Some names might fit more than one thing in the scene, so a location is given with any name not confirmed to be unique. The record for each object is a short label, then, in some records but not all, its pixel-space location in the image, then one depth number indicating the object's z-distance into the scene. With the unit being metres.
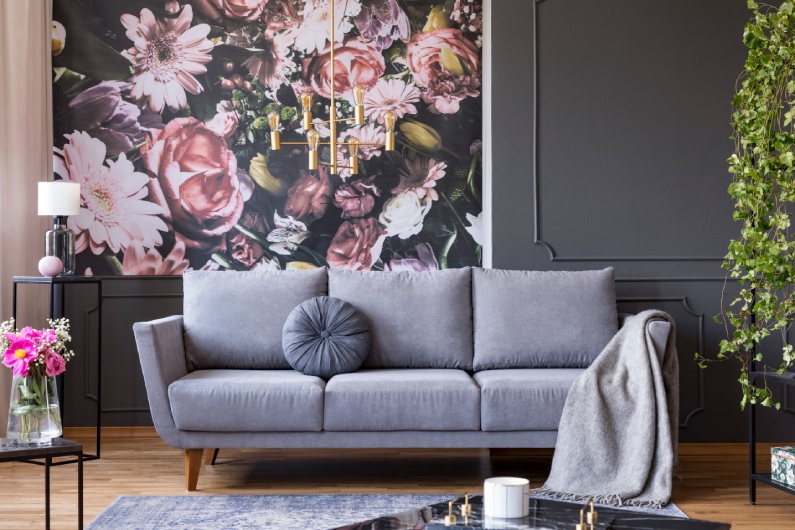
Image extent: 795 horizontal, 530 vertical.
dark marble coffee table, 1.97
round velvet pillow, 3.73
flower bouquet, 2.65
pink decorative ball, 4.09
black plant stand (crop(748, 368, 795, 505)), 3.25
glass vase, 2.65
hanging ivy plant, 3.27
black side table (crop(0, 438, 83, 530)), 2.53
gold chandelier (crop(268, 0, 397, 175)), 3.50
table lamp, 4.06
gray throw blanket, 3.32
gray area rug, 3.04
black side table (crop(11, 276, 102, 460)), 4.05
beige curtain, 4.23
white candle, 2.04
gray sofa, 3.47
